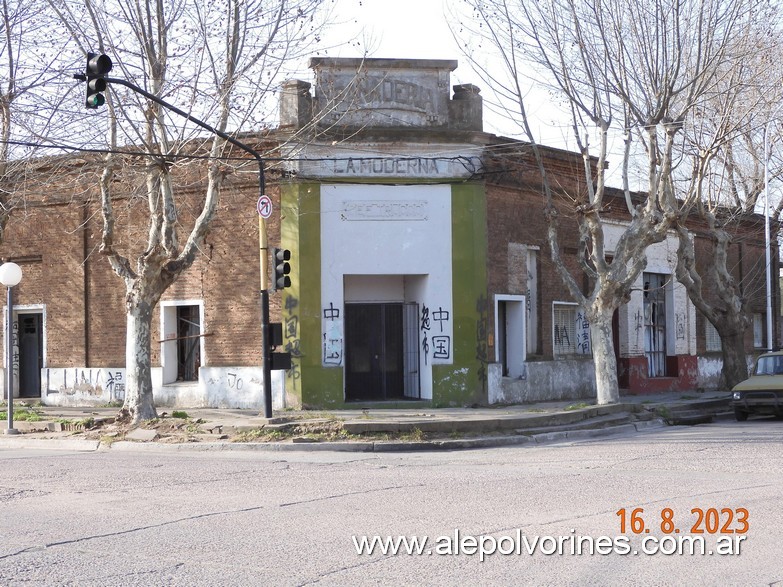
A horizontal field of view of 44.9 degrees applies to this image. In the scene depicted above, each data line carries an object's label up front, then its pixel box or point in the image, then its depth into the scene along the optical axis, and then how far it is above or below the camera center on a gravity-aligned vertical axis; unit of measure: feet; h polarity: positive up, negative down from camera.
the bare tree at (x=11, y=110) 62.44 +15.96
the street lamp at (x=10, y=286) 61.41 +4.16
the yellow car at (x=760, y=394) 64.80 -4.14
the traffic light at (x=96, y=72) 45.26 +13.24
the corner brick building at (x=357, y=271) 69.36 +5.50
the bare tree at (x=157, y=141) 57.72 +12.70
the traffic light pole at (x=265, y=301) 57.88 +2.65
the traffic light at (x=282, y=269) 56.80 +4.48
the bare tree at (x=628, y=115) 63.36 +15.22
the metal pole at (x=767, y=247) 82.30 +8.15
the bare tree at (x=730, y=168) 71.00 +14.57
